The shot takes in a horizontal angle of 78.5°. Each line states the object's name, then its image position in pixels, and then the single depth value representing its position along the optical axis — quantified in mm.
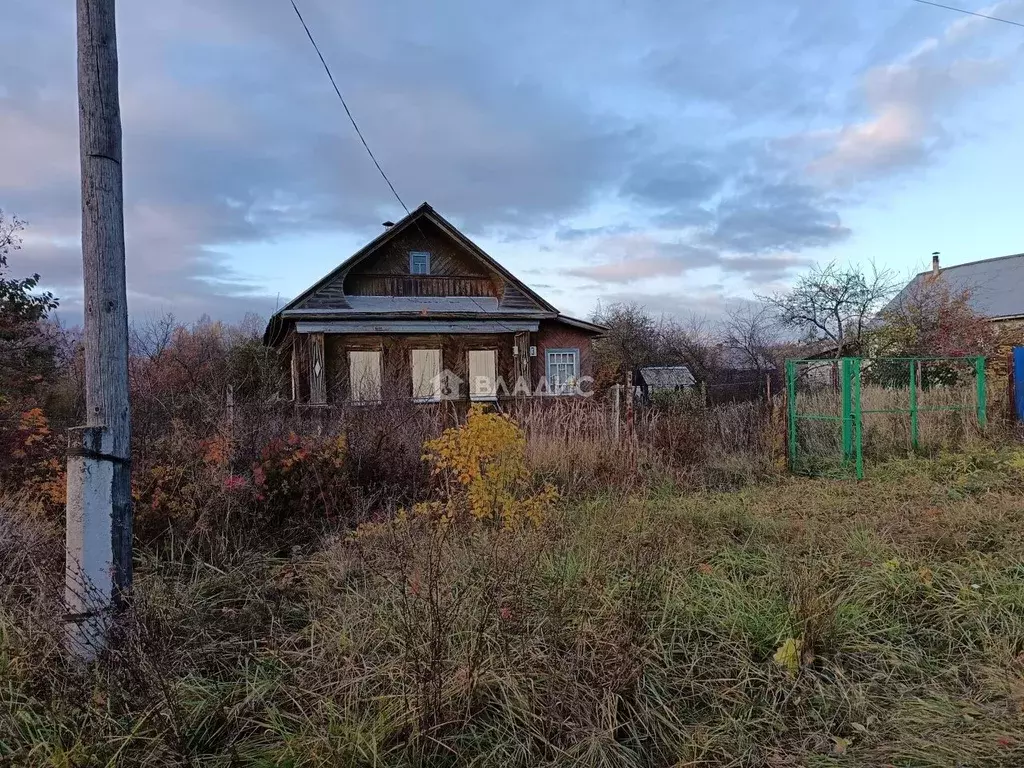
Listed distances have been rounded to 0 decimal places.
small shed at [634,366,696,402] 19403
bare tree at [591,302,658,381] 26172
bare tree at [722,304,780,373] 21484
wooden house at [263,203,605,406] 17031
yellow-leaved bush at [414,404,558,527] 4492
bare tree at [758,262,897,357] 17781
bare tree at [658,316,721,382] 22469
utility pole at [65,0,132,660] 2781
